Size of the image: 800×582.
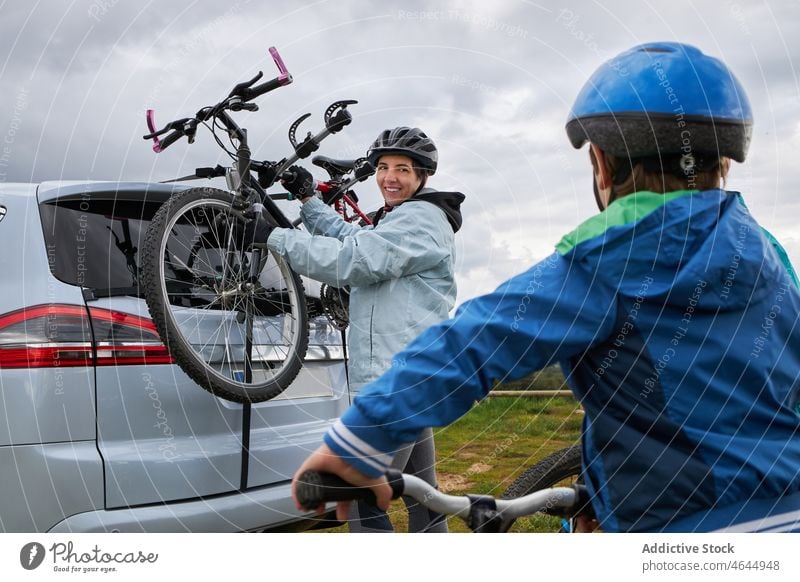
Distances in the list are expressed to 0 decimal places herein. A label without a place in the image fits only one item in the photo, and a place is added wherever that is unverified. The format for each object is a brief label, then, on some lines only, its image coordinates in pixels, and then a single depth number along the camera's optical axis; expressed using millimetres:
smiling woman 2889
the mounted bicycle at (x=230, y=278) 2707
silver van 2480
